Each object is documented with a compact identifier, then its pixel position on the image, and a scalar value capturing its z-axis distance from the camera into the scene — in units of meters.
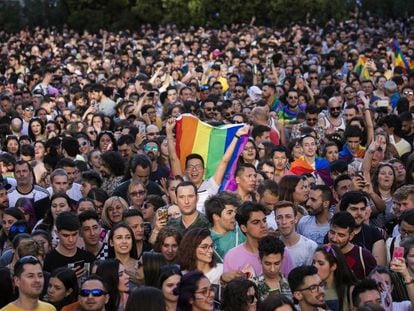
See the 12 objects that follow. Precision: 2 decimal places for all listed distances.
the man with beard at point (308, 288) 8.09
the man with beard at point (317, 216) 10.28
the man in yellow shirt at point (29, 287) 8.04
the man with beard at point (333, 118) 15.55
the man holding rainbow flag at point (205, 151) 11.65
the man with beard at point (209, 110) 16.83
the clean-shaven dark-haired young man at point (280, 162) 12.48
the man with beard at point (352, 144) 13.83
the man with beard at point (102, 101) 19.05
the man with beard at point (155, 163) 13.06
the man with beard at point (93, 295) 7.99
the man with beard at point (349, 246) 8.90
